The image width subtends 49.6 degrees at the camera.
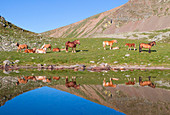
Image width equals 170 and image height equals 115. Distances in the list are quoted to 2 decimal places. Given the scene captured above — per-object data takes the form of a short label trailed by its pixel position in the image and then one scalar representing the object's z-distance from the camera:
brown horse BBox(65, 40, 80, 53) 40.21
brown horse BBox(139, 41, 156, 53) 38.52
